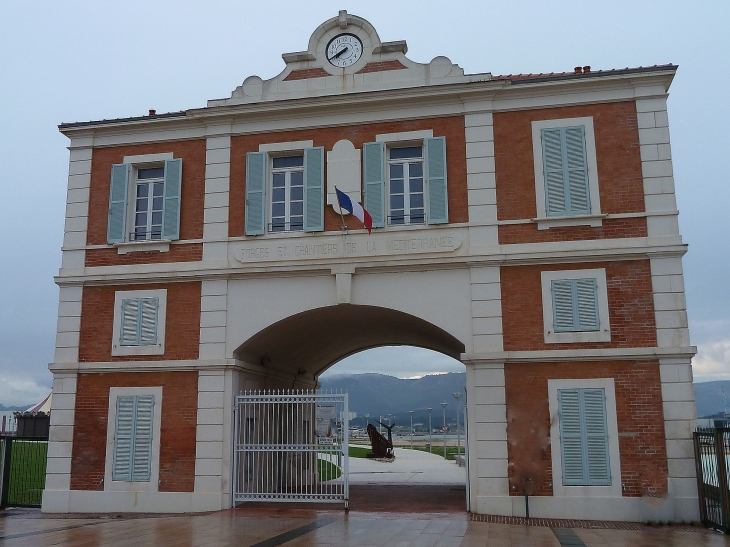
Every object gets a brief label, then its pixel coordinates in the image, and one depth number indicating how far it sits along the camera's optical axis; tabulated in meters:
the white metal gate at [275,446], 14.38
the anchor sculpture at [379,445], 30.77
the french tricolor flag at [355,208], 13.68
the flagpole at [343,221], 14.52
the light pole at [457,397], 26.61
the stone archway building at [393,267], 13.10
